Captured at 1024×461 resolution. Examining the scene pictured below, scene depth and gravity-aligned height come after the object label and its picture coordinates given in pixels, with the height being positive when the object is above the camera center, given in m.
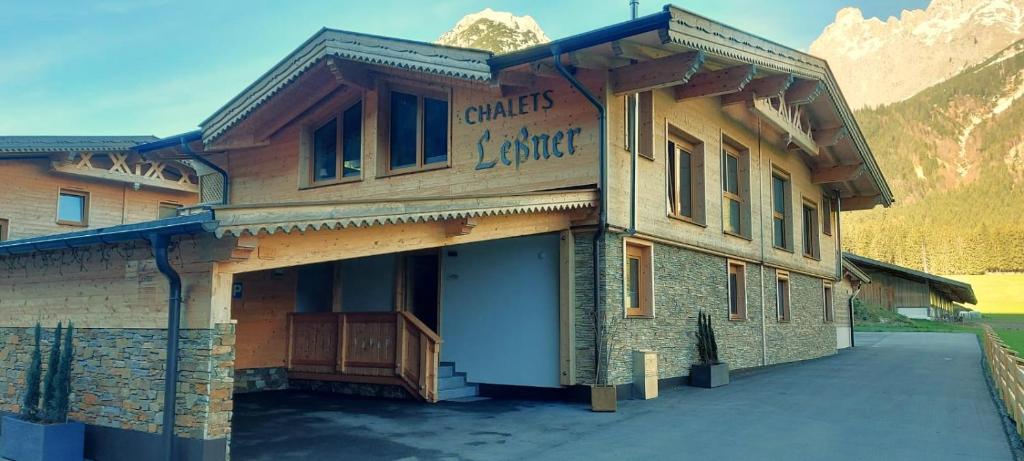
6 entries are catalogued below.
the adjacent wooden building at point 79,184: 18.31 +3.23
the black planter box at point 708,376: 12.52 -1.19
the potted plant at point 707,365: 12.55 -1.01
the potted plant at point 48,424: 6.84 -1.13
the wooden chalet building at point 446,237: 6.65 +0.79
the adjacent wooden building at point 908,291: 49.28 +1.16
